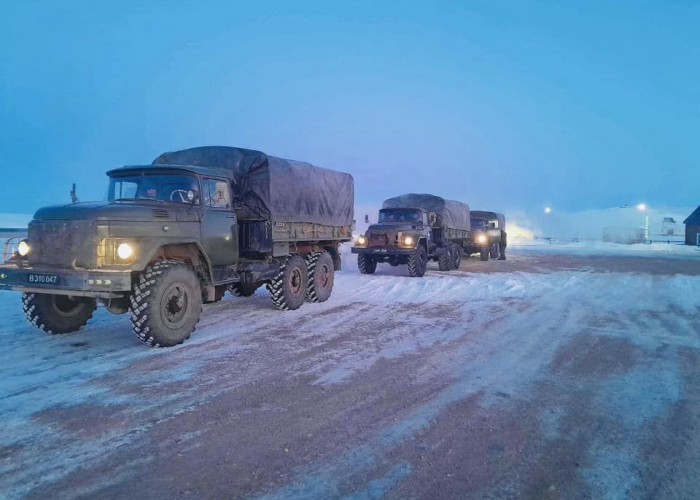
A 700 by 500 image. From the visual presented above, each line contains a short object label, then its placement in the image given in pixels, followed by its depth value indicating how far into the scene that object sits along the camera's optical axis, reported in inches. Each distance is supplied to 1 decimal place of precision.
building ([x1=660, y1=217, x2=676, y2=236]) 3124.8
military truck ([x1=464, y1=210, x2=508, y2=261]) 1035.6
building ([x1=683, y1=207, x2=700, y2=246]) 2160.4
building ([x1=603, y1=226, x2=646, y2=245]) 2474.0
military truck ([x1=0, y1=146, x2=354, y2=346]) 253.6
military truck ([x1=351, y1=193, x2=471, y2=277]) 669.3
